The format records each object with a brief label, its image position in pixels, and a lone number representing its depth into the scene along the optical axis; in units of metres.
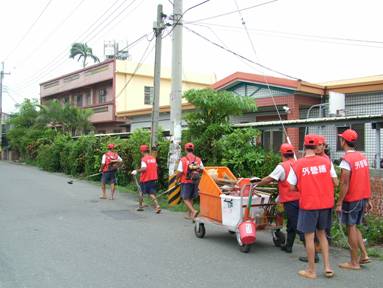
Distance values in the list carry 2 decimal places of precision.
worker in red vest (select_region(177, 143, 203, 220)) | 10.19
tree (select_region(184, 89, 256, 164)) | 12.36
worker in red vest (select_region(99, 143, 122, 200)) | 14.21
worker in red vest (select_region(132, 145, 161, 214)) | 11.66
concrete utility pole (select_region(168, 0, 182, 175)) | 13.13
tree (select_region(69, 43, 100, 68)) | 48.59
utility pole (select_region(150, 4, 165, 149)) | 14.62
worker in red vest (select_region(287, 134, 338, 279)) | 5.93
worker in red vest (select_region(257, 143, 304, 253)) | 7.00
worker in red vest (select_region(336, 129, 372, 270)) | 6.24
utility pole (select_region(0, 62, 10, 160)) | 54.22
